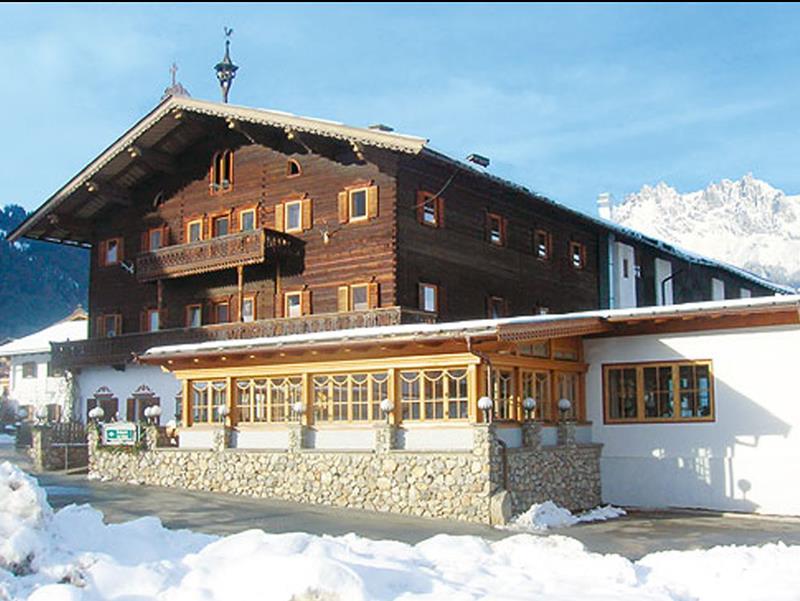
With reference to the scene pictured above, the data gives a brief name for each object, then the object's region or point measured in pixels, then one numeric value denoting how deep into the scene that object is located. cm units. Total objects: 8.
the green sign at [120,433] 2462
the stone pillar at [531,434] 1955
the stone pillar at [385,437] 1925
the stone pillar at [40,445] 2786
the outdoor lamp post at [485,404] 1788
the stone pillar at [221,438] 2234
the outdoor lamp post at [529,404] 1958
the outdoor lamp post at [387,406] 1927
